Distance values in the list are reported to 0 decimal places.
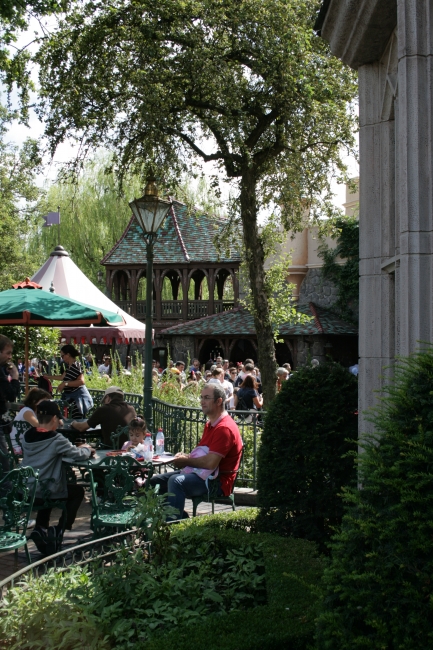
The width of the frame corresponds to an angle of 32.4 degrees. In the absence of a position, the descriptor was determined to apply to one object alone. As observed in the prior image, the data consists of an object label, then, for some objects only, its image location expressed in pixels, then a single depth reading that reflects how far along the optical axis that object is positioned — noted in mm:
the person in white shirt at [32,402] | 8102
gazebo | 36625
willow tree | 41000
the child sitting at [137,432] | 7672
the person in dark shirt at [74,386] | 11445
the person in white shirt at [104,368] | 23477
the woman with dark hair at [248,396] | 14039
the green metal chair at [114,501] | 6266
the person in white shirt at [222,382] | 13795
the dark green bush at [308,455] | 5094
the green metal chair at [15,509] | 5691
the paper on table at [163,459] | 7265
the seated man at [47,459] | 6602
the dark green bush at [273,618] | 3236
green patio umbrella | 10078
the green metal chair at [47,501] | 6547
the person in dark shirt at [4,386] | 8836
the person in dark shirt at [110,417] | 8633
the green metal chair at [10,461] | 7530
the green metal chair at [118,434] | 8305
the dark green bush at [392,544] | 2320
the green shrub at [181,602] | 3342
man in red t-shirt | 6754
